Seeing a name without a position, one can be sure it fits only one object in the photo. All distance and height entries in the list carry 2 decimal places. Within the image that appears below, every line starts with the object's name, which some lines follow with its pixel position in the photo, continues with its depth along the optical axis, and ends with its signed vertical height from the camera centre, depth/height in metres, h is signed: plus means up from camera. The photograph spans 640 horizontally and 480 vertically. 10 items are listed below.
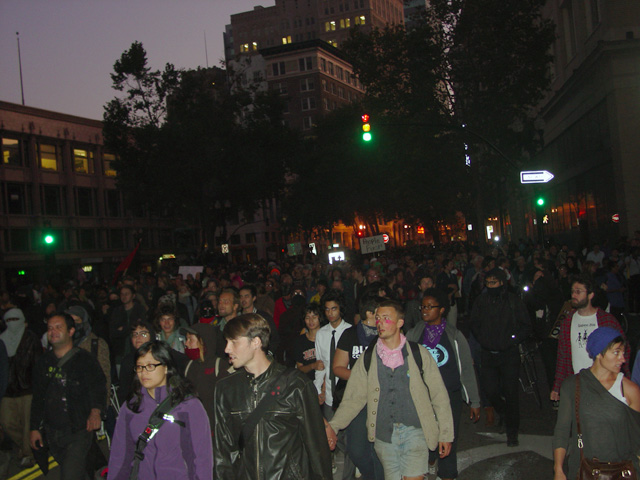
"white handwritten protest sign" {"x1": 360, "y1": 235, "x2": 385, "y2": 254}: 24.22 +0.12
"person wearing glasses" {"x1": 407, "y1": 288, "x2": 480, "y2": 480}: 5.90 -1.07
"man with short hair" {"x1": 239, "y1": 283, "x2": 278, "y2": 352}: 7.82 -0.58
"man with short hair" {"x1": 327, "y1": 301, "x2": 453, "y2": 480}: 4.70 -1.25
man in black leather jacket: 3.76 -1.02
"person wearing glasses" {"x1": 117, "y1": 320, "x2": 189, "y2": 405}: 5.74 -0.94
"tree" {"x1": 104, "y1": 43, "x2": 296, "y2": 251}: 35.72 +7.17
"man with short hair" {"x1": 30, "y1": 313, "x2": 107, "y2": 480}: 5.56 -1.16
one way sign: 17.06 +1.56
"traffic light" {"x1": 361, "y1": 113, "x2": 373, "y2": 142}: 16.14 +3.13
